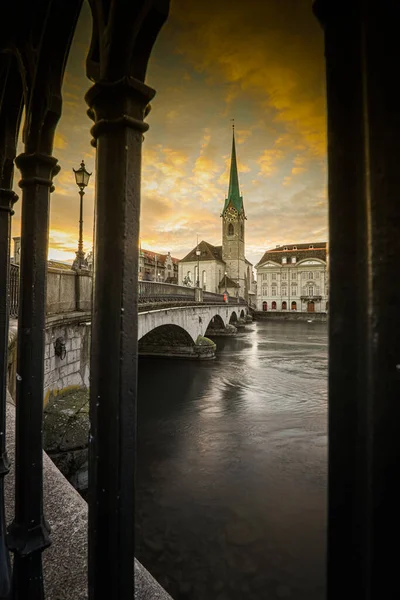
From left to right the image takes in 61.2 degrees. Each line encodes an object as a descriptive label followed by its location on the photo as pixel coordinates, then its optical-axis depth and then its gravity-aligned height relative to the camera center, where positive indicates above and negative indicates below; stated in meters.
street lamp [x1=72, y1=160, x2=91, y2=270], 8.20 +2.94
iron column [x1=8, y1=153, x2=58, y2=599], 1.83 -0.30
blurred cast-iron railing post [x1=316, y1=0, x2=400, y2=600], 0.61 +0.03
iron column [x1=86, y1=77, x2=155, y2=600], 1.26 -0.18
